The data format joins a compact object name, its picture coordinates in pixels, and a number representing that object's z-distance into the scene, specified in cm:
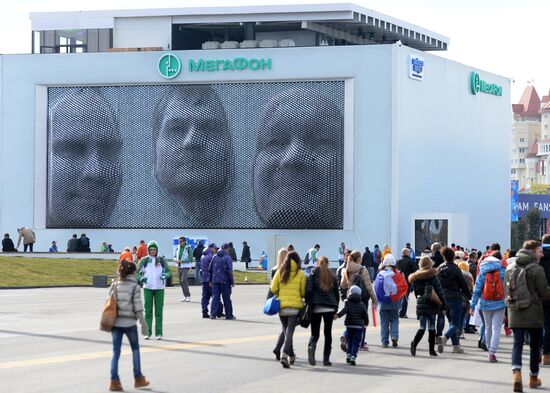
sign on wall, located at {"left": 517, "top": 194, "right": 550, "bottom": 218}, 12725
